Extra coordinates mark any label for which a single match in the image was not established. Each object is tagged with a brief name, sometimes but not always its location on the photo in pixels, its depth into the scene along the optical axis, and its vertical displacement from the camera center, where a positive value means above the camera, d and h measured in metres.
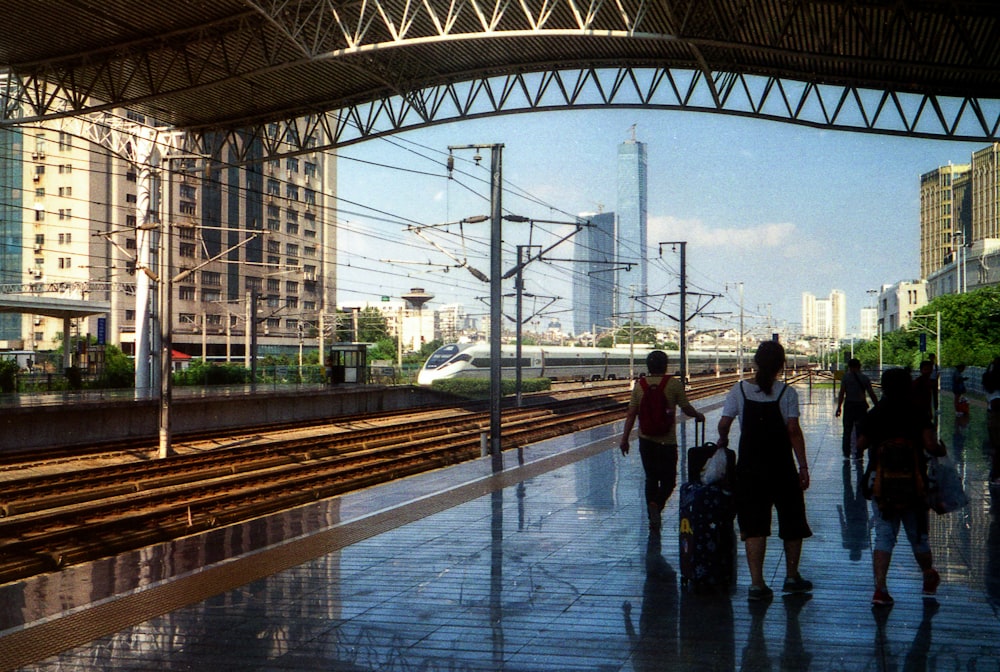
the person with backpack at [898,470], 6.10 -0.68
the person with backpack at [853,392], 13.55 -0.47
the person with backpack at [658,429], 8.80 -0.62
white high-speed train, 50.00 -0.31
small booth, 41.09 -0.17
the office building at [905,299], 121.81 +6.86
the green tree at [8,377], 30.11 -0.53
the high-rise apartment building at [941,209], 151.00 +22.04
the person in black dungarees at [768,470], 6.32 -0.70
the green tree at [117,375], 33.08 -0.54
